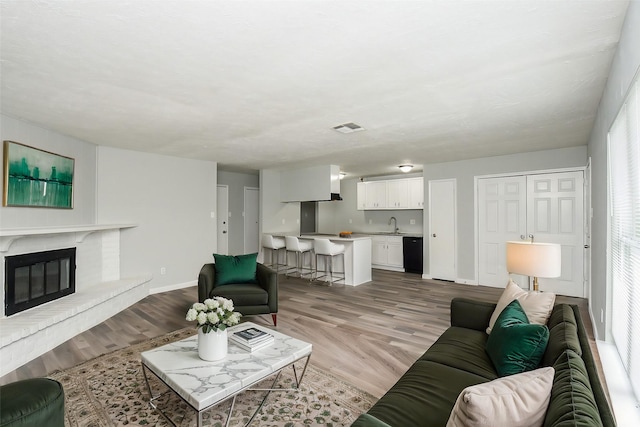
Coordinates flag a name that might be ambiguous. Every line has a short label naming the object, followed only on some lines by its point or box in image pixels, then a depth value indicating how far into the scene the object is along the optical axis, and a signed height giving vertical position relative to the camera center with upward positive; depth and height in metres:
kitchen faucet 7.99 -0.21
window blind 1.71 -0.10
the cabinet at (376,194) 7.90 +0.55
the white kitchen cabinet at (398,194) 7.54 +0.55
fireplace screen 3.17 -0.72
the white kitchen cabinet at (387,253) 7.35 -0.89
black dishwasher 6.99 -0.85
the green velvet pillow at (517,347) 1.62 -0.70
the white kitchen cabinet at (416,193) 7.31 +0.55
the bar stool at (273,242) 6.44 -0.57
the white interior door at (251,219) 8.01 -0.10
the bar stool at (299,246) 6.03 -0.59
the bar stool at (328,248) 5.61 -0.60
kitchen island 5.83 -0.86
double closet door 4.85 -0.07
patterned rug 2.00 -1.31
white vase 2.07 -0.87
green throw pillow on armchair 3.92 -0.69
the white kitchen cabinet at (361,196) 8.29 +0.53
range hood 6.48 +0.69
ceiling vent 3.62 +1.05
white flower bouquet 2.04 -0.67
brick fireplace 2.81 -1.01
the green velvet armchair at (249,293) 3.60 -0.91
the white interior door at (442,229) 6.04 -0.25
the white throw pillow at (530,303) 2.07 -0.60
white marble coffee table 1.72 -0.96
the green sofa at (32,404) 1.24 -0.79
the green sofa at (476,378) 0.94 -0.87
